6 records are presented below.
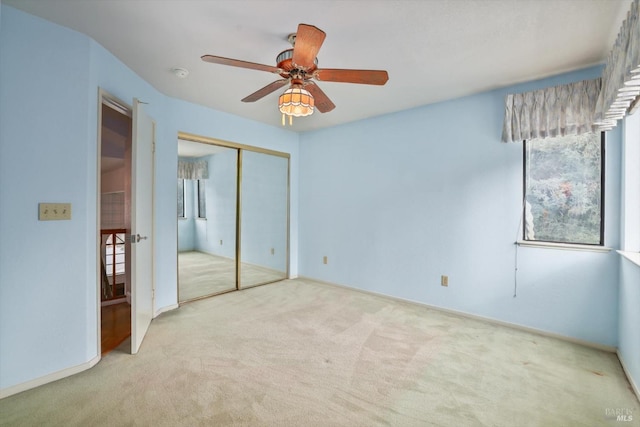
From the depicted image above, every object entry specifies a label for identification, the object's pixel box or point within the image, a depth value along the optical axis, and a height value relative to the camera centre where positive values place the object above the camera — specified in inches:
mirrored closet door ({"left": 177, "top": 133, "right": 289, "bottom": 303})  150.4 -2.9
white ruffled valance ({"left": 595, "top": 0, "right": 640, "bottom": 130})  59.3 +32.7
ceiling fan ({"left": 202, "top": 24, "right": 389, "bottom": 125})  66.4 +36.3
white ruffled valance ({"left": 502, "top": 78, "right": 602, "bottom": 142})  97.1 +36.4
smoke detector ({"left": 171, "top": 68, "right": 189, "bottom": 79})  105.1 +51.3
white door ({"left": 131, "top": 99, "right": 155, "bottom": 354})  94.1 -5.0
